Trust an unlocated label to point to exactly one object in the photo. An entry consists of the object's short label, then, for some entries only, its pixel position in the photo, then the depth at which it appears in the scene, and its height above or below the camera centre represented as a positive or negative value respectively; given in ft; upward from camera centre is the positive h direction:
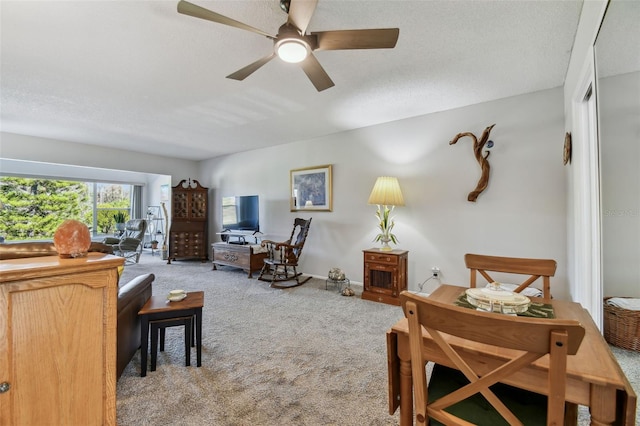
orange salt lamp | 4.04 -0.38
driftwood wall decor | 10.66 +2.22
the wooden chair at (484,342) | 2.26 -1.18
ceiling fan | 4.95 +3.63
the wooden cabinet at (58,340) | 3.29 -1.67
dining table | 2.53 -1.65
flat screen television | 18.21 +0.09
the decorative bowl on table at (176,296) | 6.92 -2.09
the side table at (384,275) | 11.30 -2.58
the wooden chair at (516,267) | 5.45 -1.10
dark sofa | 4.33 -2.07
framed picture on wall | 15.46 +1.52
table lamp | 11.91 +0.69
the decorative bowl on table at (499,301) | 3.96 -1.28
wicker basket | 5.15 -2.25
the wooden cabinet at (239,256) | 16.15 -2.61
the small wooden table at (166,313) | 6.21 -2.35
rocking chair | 14.20 -2.36
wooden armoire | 20.52 -0.60
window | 21.29 +0.79
